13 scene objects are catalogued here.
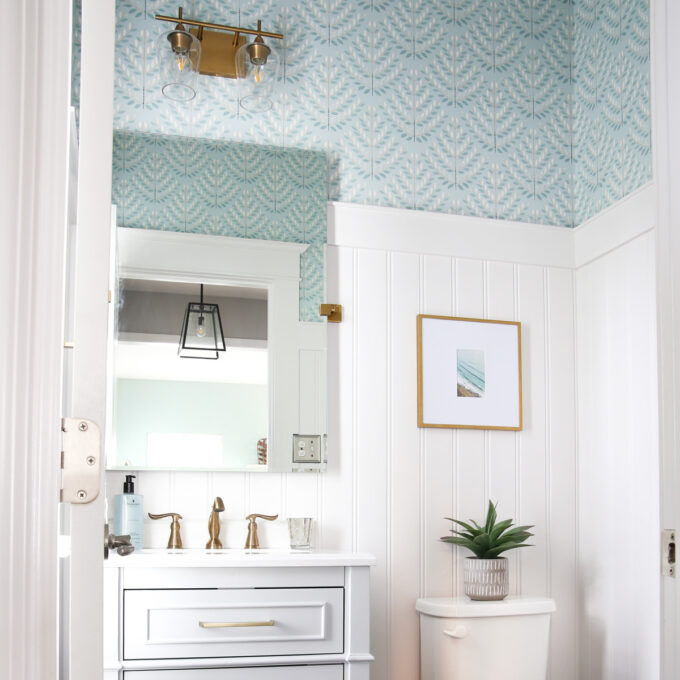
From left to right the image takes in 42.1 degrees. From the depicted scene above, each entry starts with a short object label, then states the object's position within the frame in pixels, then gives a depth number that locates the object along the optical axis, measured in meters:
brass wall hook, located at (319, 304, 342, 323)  2.72
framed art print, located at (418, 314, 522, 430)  2.83
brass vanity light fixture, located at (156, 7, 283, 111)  2.71
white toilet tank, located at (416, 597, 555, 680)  2.45
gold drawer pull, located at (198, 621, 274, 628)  2.17
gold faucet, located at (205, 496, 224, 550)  2.55
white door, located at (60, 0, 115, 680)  1.06
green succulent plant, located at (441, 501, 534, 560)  2.62
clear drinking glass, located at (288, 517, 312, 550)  2.58
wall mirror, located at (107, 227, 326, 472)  2.54
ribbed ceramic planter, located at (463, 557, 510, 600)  2.60
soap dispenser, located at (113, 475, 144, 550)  2.46
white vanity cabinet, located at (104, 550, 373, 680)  2.14
